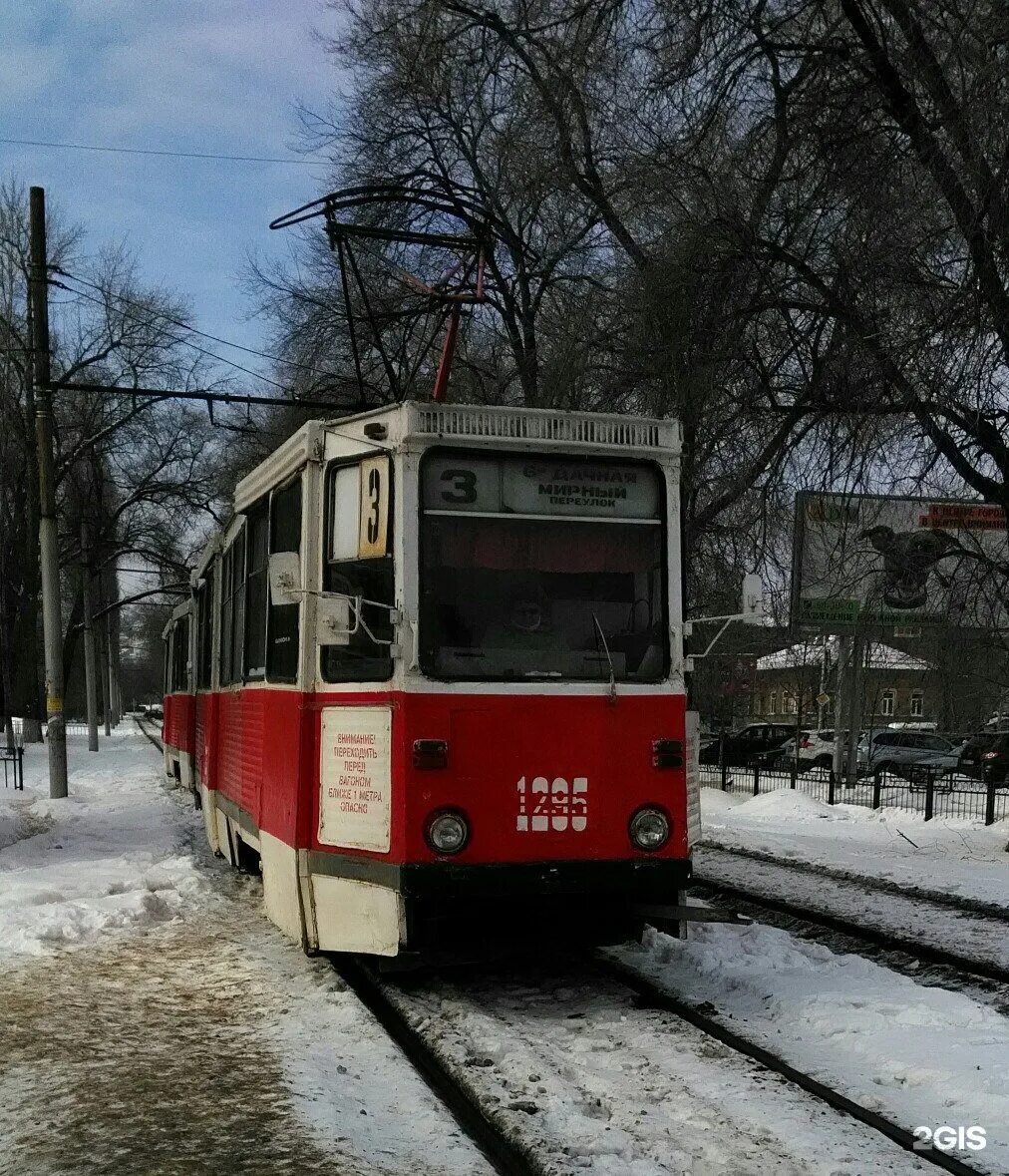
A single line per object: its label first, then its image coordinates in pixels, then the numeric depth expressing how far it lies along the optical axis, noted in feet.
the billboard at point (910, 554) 44.78
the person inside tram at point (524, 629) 21.24
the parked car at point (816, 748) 118.14
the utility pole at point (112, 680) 166.63
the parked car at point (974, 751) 96.99
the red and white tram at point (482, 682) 20.56
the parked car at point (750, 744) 99.56
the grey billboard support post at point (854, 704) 86.22
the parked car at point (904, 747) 112.68
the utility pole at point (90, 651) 113.50
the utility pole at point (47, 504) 60.64
